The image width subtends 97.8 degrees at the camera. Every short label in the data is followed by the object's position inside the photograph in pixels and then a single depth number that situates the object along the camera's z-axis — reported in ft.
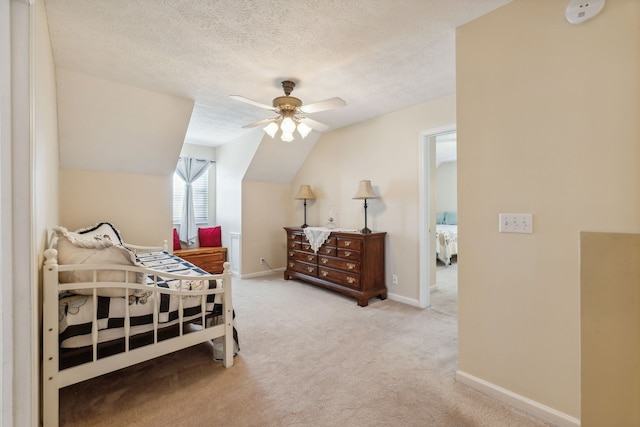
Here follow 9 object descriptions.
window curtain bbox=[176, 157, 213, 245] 15.74
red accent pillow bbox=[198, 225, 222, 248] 16.05
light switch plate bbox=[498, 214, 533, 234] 5.21
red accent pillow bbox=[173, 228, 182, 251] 14.46
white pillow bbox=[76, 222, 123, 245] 9.46
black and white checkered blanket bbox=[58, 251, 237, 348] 5.07
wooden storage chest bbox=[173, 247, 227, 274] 14.17
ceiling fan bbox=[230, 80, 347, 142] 7.60
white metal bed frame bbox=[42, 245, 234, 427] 4.72
